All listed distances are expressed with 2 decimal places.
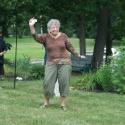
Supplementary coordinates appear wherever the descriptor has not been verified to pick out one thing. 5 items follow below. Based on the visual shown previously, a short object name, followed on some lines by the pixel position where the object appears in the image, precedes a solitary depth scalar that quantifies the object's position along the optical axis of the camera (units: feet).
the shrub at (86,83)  36.99
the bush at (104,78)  35.73
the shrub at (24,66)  47.97
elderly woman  25.61
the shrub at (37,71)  48.55
